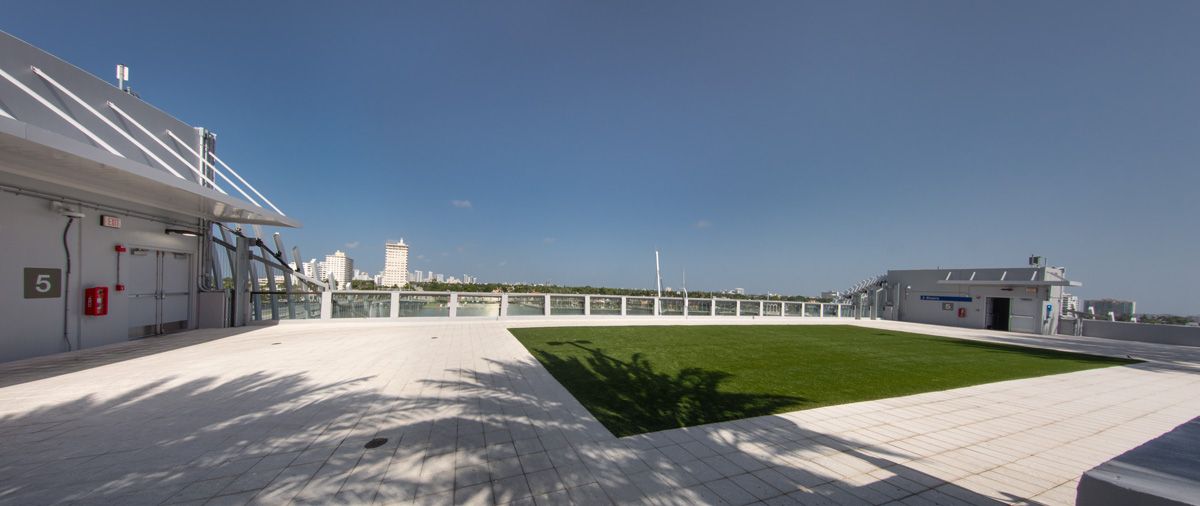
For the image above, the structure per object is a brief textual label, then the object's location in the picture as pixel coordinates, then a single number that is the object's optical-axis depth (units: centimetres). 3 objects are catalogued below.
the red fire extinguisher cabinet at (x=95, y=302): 815
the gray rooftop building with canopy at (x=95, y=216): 659
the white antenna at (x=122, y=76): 981
